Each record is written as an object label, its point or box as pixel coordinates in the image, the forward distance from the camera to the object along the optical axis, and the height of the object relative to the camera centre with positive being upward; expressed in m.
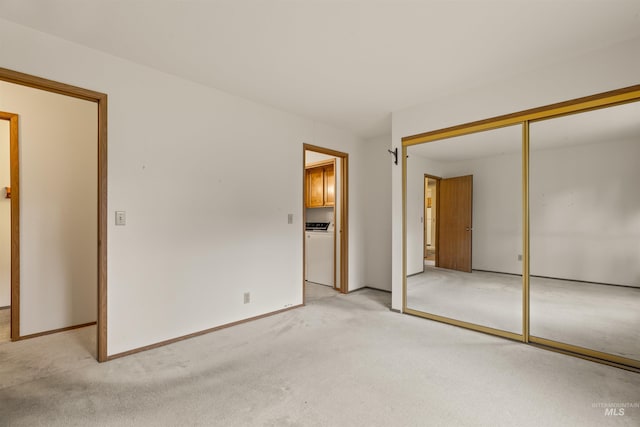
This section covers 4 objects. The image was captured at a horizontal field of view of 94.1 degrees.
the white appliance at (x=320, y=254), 4.93 -0.70
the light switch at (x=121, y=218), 2.45 -0.04
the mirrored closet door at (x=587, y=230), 2.46 -0.15
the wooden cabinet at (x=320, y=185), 5.29 +0.51
